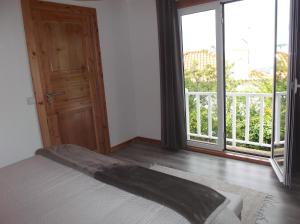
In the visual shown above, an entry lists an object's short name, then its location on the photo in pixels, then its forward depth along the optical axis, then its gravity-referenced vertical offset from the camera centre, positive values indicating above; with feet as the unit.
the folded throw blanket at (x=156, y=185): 3.97 -2.20
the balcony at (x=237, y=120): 11.52 -2.72
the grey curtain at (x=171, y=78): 10.86 -0.37
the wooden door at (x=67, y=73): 9.27 +0.22
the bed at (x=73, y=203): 3.88 -2.27
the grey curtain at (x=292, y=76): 6.89 -0.42
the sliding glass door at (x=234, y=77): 9.17 -0.54
